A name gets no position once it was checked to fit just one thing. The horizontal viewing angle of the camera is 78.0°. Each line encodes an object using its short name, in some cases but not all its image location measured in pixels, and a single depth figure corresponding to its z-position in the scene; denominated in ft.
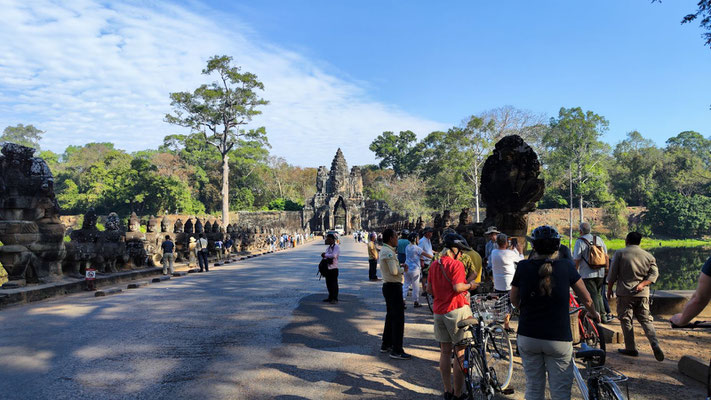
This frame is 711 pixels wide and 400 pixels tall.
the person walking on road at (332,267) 31.37
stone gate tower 228.84
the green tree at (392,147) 296.30
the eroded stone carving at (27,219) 35.60
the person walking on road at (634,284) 18.52
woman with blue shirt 30.99
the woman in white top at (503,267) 21.21
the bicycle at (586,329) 17.38
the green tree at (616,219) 166.50
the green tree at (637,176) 187.83
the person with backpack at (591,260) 21.90
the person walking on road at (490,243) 24.91
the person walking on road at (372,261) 40.86
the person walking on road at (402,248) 38.62
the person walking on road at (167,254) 54.49
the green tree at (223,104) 142.82
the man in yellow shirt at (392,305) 19.06
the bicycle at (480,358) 13.35
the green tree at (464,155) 143.64
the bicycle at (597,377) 10.14
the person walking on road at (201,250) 58.85
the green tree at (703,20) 29.71
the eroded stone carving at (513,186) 28.58
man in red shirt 13.88
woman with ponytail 10.38
